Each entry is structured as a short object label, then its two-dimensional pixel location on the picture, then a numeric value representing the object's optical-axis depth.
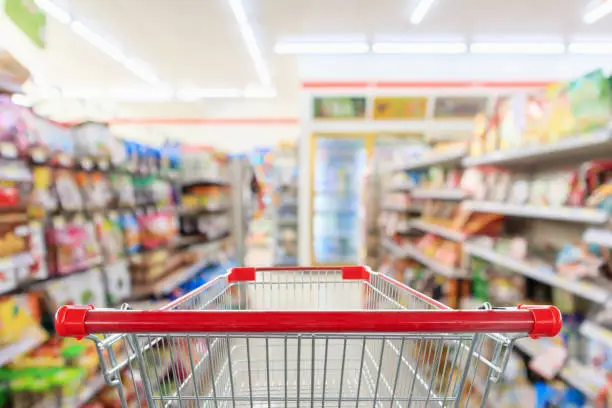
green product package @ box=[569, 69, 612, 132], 1.56
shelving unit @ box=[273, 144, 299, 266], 6.61
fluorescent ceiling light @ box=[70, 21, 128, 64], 5.16
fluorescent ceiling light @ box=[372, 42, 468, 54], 5.96
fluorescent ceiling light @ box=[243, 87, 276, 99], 9.17
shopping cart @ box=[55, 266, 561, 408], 0.62
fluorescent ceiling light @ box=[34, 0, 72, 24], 4.36
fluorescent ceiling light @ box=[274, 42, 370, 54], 5.95
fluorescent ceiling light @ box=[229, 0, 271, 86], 4.63
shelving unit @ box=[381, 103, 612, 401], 1.56
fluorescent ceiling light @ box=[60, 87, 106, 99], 8.71
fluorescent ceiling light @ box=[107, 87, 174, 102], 8.70
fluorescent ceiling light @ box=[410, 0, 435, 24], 4.56
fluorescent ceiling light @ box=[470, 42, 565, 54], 6.00
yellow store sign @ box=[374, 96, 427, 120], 6.19
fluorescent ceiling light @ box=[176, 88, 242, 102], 8.97
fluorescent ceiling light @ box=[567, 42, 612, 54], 6.04
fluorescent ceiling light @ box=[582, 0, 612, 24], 4.69
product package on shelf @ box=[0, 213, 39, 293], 1.66
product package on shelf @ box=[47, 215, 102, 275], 2.04
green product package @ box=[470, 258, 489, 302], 2.63
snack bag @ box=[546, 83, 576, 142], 1.75
